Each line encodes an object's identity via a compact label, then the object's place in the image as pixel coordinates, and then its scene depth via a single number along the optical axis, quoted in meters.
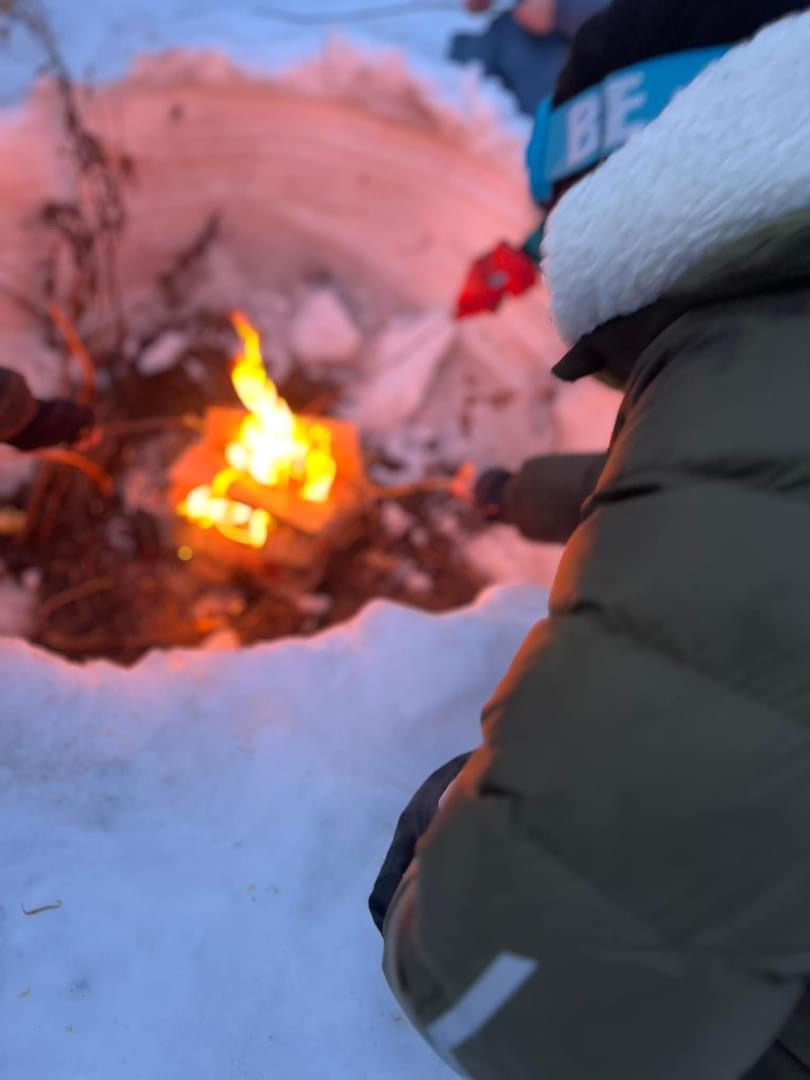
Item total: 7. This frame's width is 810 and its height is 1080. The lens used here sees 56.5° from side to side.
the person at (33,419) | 0.98
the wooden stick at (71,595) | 1.47
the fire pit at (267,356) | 1.43
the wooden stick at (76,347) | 1.39
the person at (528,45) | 1.47
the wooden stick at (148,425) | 1.60
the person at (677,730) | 0.39
